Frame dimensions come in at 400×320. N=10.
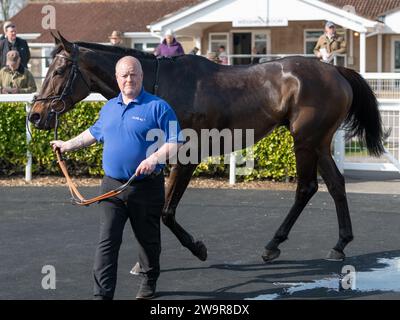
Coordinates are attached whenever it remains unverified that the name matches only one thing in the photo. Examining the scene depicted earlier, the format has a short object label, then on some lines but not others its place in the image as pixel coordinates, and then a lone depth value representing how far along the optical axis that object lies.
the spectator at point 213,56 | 12.88
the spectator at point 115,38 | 13.20
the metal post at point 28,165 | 11.52
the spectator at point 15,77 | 12.48
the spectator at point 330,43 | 14.23
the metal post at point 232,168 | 11.23
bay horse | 6.63
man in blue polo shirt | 5.25
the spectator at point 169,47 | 14.15
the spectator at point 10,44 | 13.81
